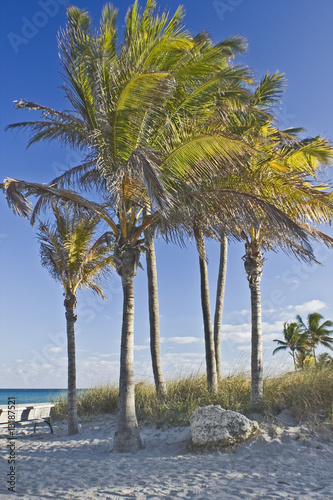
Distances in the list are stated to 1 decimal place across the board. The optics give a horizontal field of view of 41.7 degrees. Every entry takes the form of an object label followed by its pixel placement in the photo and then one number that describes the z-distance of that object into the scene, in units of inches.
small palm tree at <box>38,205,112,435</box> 475.8
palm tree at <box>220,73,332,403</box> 353.7
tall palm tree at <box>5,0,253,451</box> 336.2
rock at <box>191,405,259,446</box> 311.3
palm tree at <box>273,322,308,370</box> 1562.5
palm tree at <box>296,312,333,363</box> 1567.4
